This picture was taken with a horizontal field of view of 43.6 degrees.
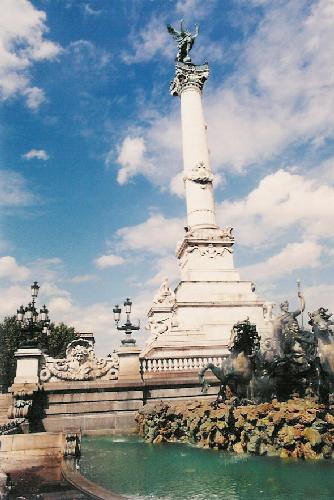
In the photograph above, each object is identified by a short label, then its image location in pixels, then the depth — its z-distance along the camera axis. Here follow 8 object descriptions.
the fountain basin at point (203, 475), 6.77
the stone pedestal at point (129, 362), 15.54
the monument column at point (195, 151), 30.17
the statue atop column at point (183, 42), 37.06
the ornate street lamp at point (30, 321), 15.90
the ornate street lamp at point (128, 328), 15.91
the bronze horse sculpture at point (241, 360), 12.48
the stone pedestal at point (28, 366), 14.87
